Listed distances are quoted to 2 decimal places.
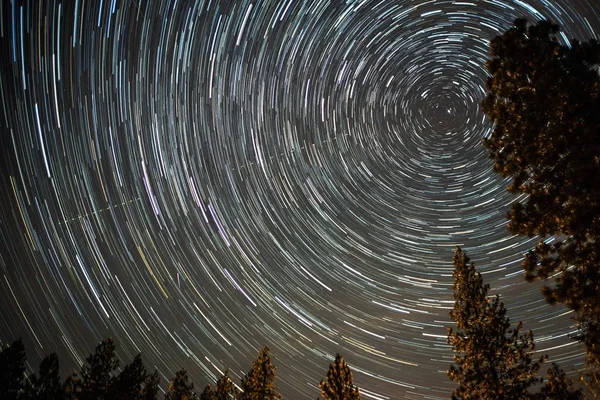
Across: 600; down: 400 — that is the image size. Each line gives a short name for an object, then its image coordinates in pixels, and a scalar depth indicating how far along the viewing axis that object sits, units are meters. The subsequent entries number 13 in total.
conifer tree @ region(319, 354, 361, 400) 13.01
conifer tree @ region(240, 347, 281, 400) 17.69
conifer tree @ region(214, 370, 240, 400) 21.84
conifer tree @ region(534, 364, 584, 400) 11.65
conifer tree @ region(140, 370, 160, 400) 22.53
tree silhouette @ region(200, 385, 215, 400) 24.32
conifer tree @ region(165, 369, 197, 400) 23.47
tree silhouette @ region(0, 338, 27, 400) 17.66
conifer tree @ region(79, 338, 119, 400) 18.77
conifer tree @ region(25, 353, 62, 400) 17.95
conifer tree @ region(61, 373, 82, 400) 18.59
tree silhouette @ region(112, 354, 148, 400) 19.27
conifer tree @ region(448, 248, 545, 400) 12.13
